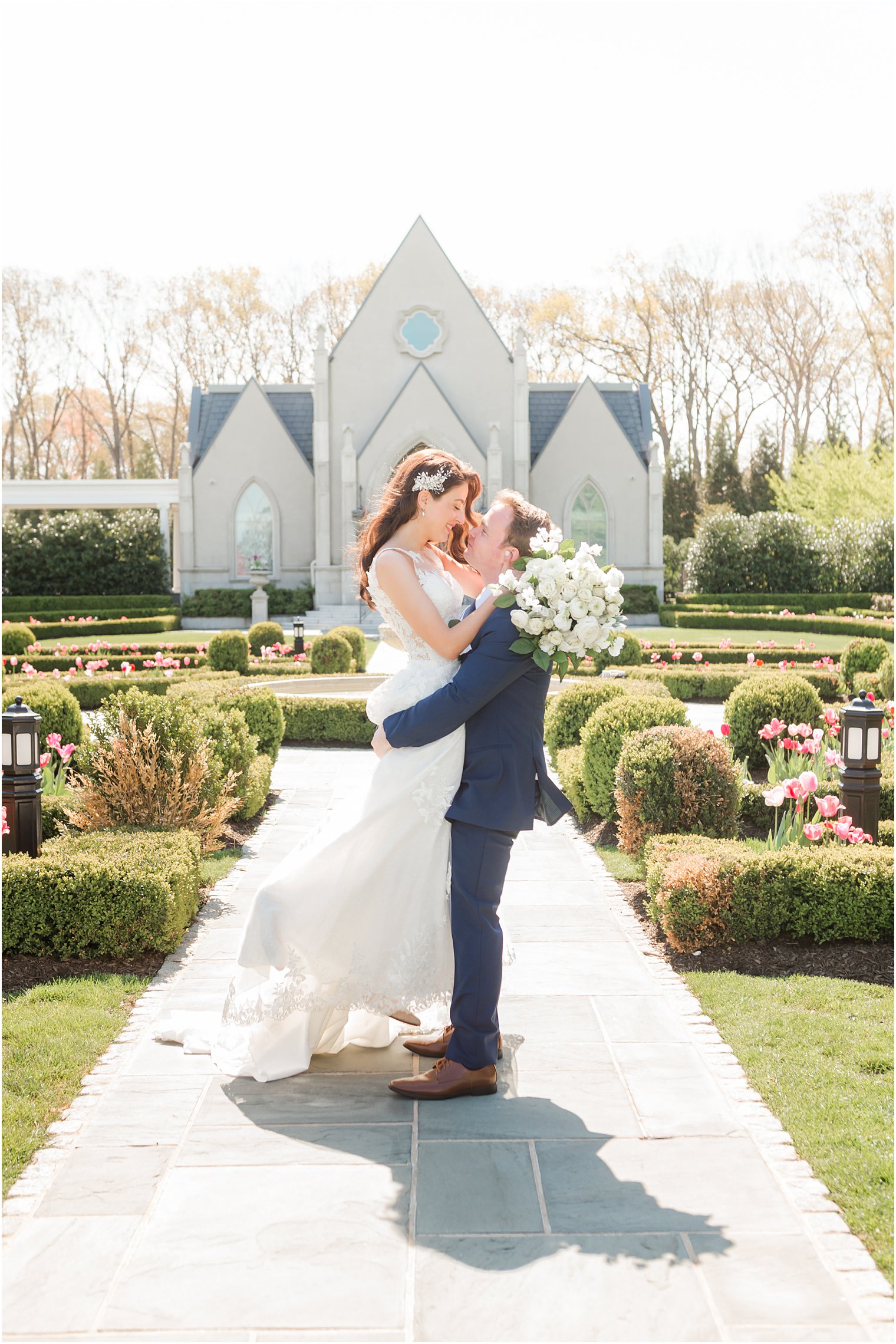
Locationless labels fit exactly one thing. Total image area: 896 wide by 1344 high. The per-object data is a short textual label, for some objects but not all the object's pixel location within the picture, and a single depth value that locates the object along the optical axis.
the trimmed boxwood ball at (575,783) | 8.23
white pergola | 36.56
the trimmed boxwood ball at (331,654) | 16.67
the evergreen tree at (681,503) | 43.78
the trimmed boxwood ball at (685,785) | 6.54
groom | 3.73
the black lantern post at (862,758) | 6.45
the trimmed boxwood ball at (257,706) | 9.57
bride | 3.85
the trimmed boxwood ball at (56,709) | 9.56
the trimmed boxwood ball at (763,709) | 9.83
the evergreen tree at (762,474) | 42.62
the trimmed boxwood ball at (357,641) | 17.28
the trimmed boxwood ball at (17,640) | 19.88
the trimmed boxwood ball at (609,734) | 7.71
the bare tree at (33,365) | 43.50
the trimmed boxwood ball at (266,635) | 19.06
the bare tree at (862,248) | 37.88
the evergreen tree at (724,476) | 42.94
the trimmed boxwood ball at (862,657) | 13.78
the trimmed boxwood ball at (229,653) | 16.61
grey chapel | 32.69
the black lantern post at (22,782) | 6.01
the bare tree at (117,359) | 44.41
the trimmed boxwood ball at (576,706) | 9.19
